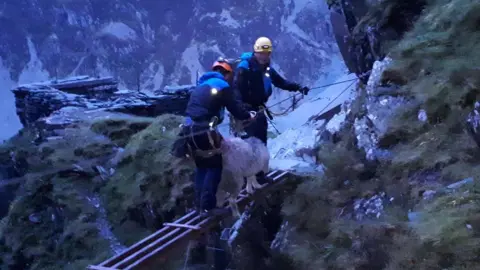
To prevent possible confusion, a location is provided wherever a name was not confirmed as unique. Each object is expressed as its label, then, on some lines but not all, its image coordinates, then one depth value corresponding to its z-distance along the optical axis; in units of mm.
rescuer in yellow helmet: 6098
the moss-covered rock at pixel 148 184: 8141
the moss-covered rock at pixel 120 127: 11328
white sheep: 5555
